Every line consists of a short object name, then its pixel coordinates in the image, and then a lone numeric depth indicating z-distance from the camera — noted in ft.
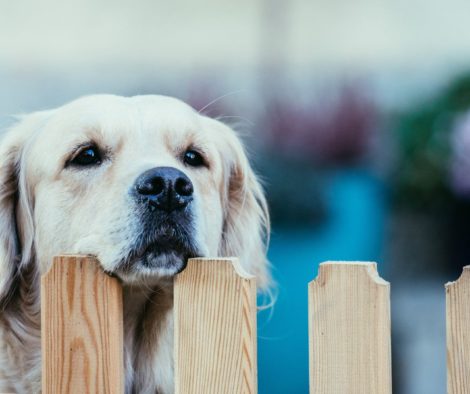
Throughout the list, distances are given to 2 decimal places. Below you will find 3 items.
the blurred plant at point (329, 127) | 31.29
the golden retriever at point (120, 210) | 12.59
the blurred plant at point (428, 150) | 30.45
